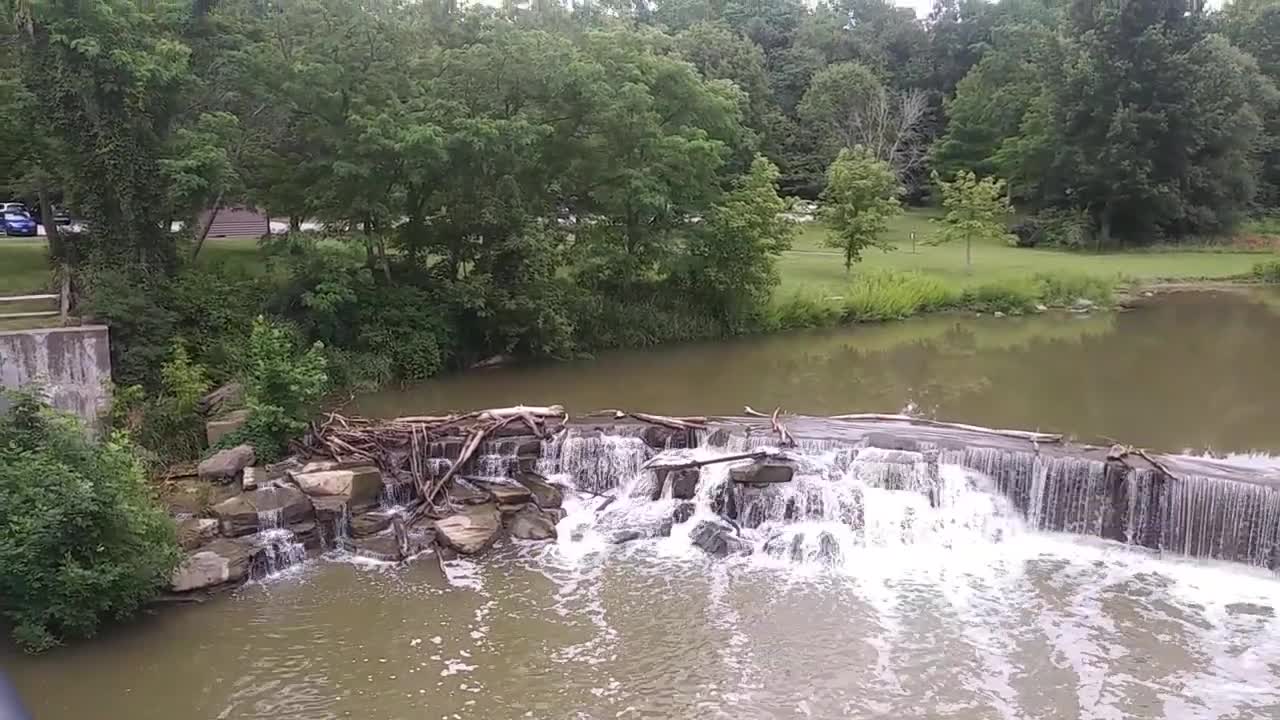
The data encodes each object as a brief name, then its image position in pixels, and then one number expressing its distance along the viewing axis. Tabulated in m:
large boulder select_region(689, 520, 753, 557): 13.94
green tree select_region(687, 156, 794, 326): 26.33
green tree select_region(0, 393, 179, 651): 10.84
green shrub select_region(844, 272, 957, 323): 29.66
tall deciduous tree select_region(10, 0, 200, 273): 17.86
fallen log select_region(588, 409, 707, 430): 16.23
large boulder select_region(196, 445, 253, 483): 14.73
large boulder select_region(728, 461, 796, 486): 14.79
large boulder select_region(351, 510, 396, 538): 14.20
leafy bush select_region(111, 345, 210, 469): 16.05
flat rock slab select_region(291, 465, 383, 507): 14.33
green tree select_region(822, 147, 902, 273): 31.92
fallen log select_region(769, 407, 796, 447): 15.66
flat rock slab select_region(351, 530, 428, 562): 13.70
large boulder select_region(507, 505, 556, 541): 14.34
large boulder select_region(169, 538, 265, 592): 12.33
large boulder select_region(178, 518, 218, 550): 13.10
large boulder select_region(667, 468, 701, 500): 15.15
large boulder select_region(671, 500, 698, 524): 14.79
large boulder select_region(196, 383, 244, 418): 16.58
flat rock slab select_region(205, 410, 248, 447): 15.55
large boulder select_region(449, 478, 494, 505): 14.86
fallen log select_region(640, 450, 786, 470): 15.08
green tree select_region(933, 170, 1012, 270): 35.31
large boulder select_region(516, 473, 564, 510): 15.06
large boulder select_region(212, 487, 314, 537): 13.59
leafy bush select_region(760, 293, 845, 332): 28.17
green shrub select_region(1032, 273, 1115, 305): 32.31
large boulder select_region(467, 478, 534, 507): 14.84
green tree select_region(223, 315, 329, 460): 15.29
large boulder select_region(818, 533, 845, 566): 13.71
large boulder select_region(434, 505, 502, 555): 13.78
